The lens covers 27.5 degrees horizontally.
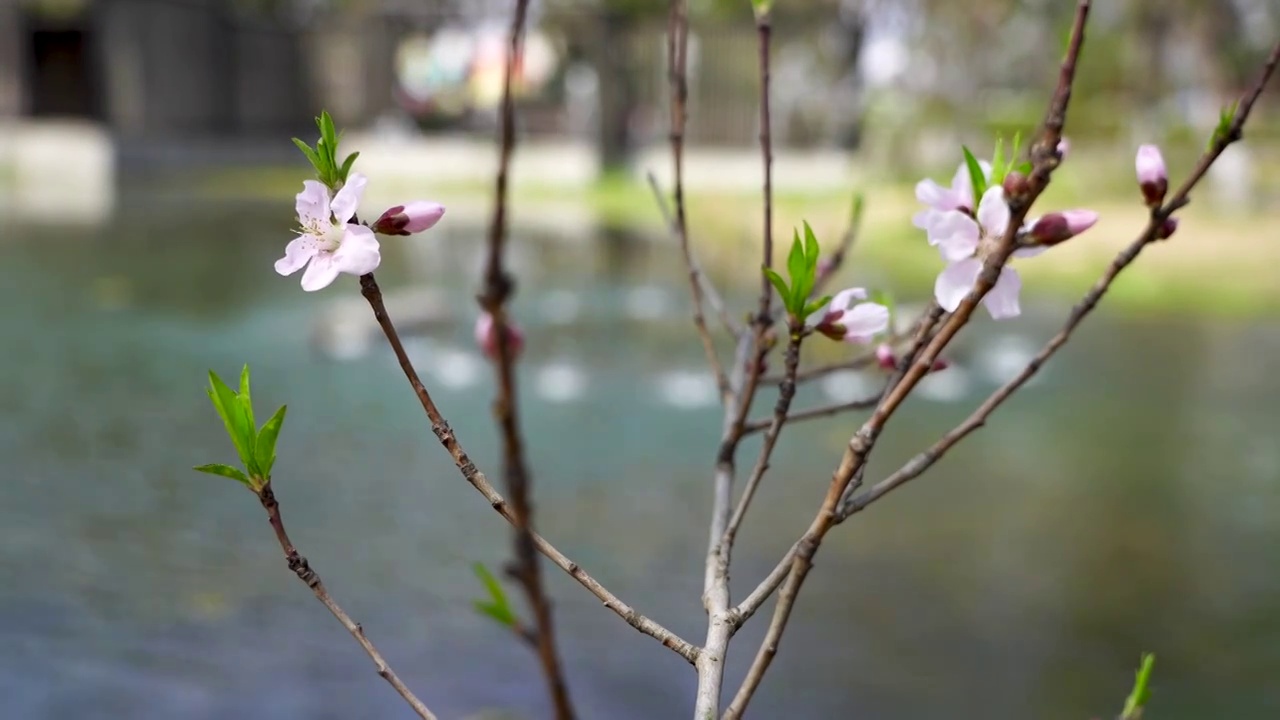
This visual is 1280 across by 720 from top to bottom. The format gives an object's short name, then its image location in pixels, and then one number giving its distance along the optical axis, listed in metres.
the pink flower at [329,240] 0.71
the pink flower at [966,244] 0.73
